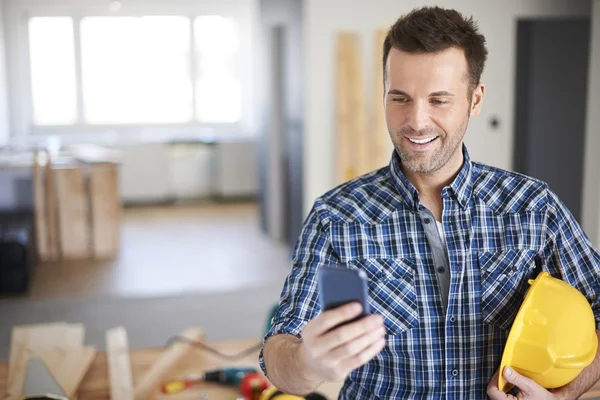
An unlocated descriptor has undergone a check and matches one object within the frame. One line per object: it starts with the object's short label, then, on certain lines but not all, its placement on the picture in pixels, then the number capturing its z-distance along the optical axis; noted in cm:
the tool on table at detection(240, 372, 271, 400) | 214
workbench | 219
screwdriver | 224
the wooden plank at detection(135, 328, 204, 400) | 226
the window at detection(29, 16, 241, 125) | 904
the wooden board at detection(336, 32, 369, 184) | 507
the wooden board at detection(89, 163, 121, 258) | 650
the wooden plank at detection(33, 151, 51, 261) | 641
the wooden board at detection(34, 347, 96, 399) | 225
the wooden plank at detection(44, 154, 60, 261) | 641
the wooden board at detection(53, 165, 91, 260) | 644
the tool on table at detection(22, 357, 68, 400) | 221
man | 143
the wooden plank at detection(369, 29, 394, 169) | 511
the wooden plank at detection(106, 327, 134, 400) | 221
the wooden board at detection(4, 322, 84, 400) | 232
